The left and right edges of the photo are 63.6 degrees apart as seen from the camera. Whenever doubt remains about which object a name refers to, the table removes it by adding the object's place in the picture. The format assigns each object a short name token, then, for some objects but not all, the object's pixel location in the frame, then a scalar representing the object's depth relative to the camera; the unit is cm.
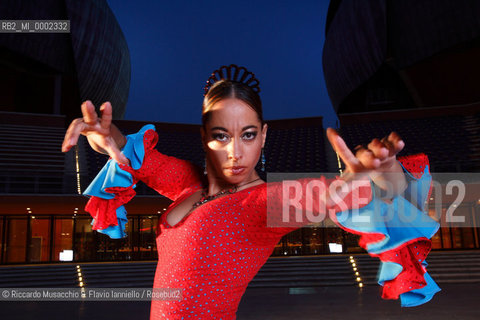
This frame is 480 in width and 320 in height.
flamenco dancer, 120
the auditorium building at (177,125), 1594
